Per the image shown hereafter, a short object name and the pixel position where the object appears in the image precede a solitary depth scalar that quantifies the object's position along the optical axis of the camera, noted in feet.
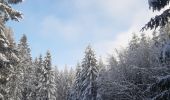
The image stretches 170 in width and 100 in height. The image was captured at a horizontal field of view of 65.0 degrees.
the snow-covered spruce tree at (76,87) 79.83
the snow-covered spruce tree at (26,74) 80.32
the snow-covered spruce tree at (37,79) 85.00
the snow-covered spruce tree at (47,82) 83.68
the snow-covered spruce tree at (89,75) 61.94
